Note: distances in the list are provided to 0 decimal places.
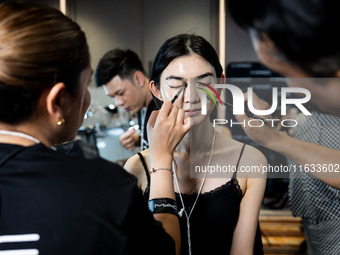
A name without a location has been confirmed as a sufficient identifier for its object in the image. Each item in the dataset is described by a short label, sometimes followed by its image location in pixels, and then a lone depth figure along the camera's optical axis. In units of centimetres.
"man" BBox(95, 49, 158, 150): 209
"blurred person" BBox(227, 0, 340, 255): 51
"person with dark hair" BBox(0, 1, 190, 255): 56
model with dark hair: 105
